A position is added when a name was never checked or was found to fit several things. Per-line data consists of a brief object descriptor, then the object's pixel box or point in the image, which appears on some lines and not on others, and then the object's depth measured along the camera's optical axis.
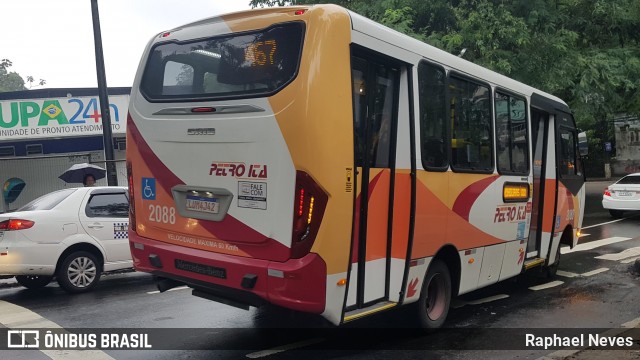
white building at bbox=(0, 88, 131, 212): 16.98
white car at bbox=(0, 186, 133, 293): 7.48
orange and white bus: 4.30
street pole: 11.54
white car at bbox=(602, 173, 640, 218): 16.95
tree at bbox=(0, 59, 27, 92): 70.75
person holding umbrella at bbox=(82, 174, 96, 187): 11.16
